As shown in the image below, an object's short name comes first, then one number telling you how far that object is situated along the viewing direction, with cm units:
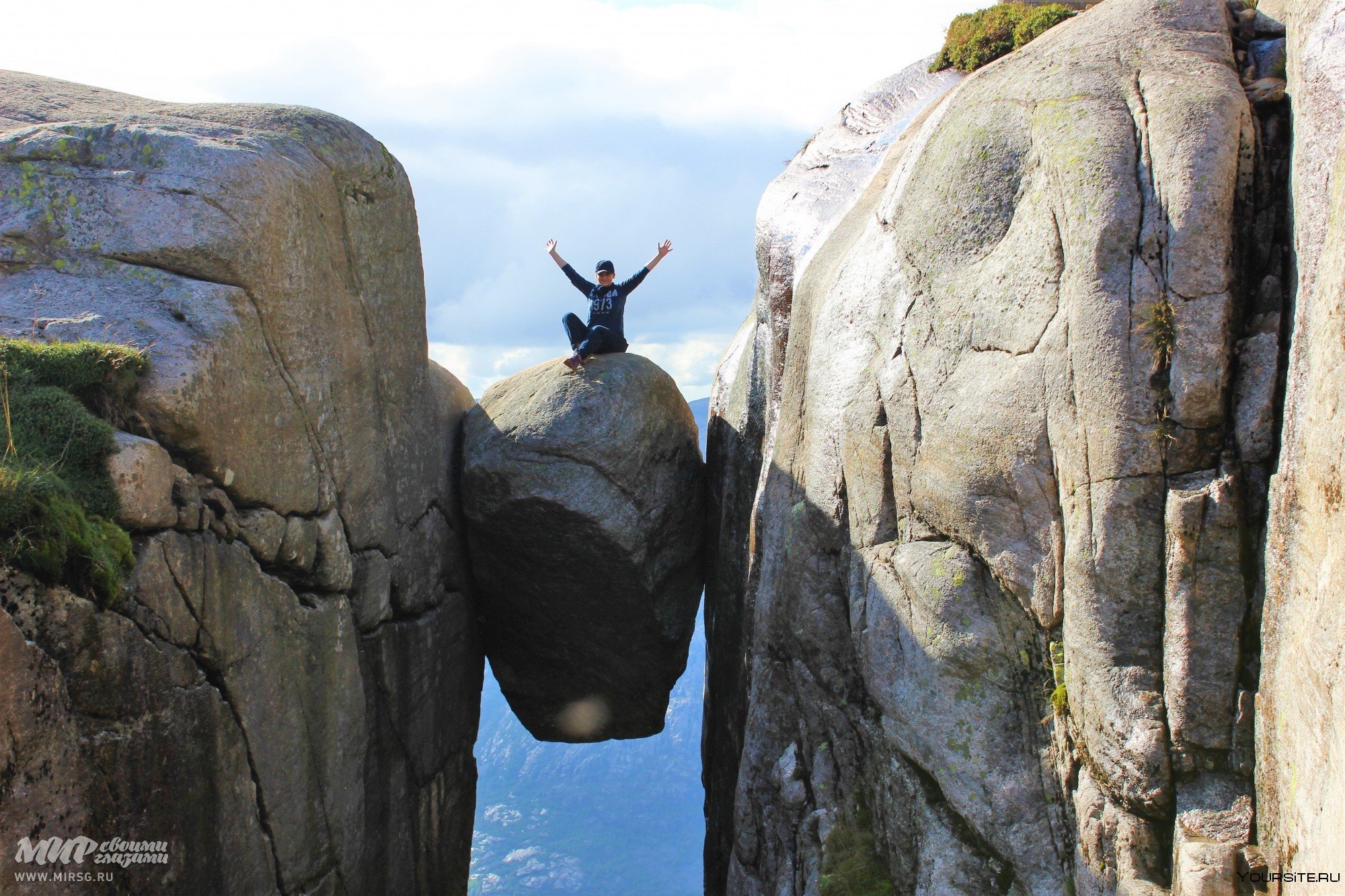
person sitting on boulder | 1259
